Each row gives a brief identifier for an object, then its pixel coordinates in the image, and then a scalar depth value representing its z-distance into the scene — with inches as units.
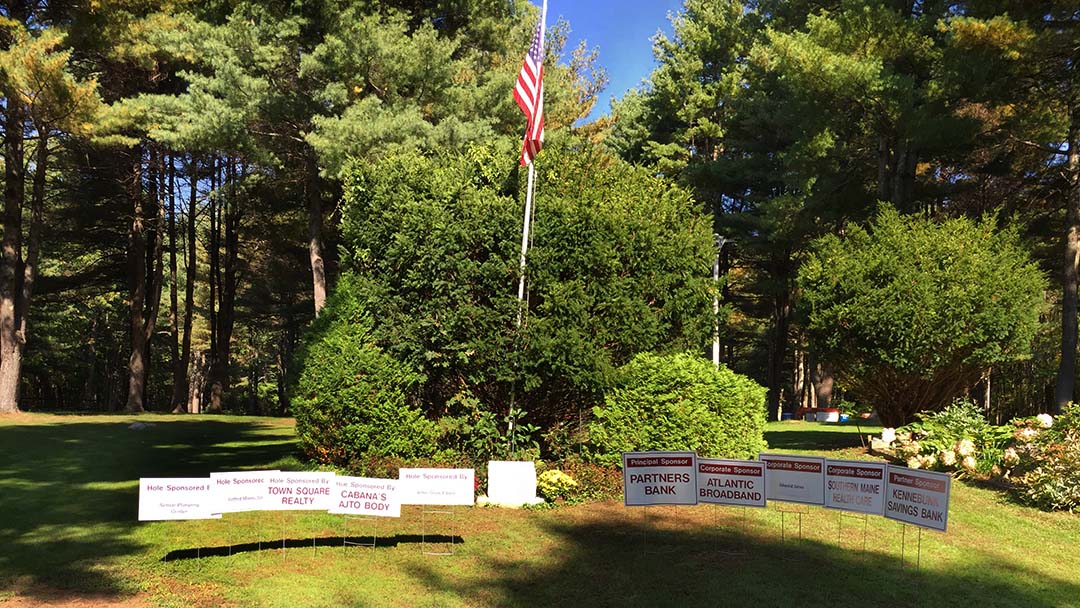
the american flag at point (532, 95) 433.7
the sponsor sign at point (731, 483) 311.0
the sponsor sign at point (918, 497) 266.7
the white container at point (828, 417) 1140.5
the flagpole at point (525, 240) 442.9
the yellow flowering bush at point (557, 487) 408.5
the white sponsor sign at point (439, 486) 310.0
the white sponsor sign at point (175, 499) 277.4
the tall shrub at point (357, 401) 441.7
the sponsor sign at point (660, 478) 320.8
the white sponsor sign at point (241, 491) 286.7
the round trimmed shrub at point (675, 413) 424.8
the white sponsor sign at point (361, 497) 299.3
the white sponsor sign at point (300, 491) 295.0
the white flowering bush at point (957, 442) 479.4
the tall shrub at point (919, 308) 583.2
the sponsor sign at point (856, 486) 289.1
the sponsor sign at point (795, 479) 303.9
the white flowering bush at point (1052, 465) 403.4
